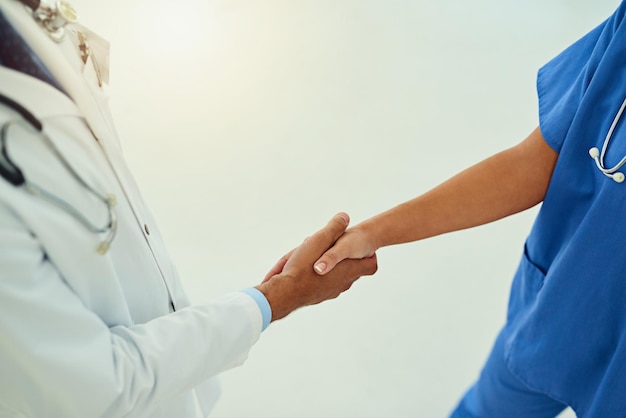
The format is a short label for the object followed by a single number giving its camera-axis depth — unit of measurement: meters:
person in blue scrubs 0.71
